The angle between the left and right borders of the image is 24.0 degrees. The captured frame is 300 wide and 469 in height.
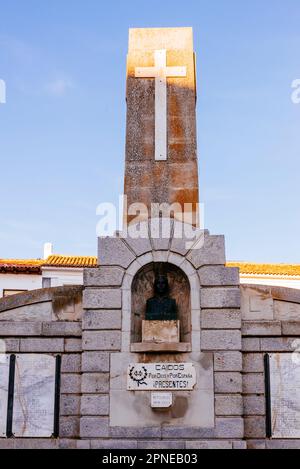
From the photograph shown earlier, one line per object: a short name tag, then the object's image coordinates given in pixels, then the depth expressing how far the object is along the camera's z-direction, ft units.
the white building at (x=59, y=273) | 96.07
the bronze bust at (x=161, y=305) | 37.50
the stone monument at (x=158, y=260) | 35.78
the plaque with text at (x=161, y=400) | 35.47
